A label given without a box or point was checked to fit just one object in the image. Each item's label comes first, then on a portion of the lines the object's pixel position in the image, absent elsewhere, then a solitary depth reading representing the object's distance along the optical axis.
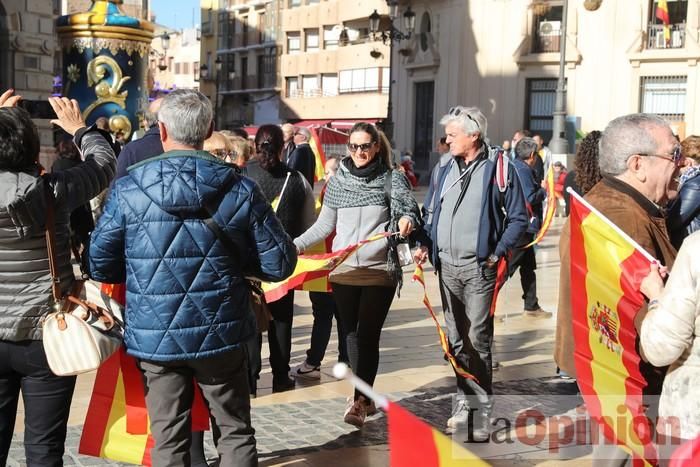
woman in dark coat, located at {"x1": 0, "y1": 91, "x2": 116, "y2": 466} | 3.73
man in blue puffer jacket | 3.71
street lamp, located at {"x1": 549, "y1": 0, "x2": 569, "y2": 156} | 28.03
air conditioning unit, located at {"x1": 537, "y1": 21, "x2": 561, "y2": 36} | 39.00
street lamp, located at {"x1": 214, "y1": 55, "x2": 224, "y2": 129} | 56.82
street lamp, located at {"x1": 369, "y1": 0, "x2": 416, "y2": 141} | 26.31
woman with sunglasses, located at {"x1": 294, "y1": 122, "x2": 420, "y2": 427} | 5.96
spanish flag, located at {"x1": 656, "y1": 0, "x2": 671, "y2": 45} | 35.22
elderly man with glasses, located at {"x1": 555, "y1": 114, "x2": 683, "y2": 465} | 3.66
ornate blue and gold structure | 18.48
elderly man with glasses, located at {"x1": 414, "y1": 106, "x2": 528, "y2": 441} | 5.77
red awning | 48.17
